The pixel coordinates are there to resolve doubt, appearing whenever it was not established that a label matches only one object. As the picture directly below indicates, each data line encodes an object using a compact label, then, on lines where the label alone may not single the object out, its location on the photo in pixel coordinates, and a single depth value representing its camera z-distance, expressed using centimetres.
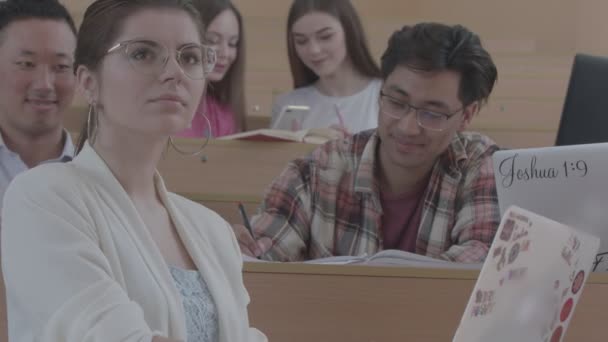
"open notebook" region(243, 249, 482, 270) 175
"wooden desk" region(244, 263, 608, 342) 172
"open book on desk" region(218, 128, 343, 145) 293
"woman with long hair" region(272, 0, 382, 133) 350
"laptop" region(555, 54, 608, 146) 238
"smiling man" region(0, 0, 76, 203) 225
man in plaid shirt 206
